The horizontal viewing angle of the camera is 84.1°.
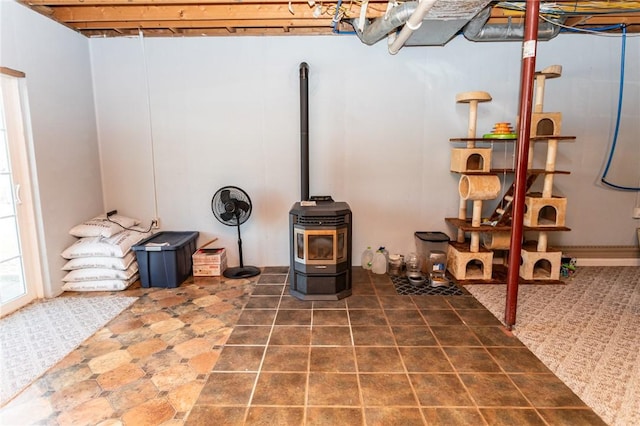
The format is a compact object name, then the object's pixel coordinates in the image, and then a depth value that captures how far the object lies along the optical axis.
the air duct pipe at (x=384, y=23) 2.64
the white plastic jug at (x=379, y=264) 3.83
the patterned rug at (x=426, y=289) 3.27
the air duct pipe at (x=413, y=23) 2.29
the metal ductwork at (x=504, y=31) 3.27
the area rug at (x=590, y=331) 1.91
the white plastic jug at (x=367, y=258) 3.99
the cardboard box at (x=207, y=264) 3.73
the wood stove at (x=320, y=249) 3.07
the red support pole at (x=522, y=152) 2.30
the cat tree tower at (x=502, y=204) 3.44
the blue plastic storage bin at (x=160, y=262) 3.39
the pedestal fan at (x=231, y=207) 3.58
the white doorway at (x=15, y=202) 2.86
